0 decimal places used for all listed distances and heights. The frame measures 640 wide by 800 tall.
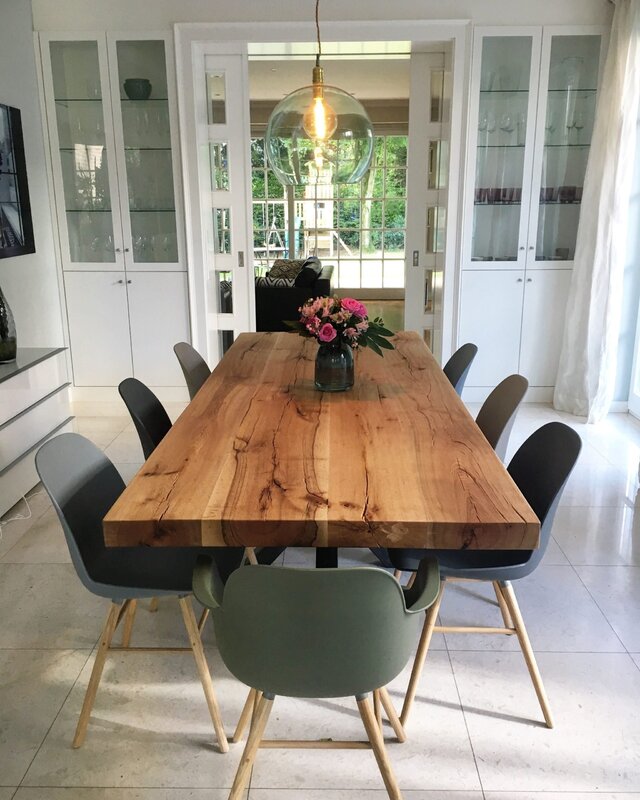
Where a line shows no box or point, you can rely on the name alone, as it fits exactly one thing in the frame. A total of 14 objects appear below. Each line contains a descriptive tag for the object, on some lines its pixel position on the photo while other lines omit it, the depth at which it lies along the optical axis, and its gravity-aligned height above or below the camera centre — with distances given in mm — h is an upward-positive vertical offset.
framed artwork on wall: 4086 +165
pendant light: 2463 +289
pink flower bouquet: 2465 -351
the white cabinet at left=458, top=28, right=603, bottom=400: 4617 +191
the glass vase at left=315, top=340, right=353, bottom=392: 2580 -521
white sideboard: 3248 -904
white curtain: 4281 -125
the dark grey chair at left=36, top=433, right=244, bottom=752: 1873 -938
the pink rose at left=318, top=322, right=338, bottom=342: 2439 -379
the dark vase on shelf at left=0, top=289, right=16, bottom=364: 3369 -529
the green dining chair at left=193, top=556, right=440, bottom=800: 1352 -796
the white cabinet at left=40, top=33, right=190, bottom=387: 4695 +119
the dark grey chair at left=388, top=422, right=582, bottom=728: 1978 -942
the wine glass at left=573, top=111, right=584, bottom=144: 4738 +632
